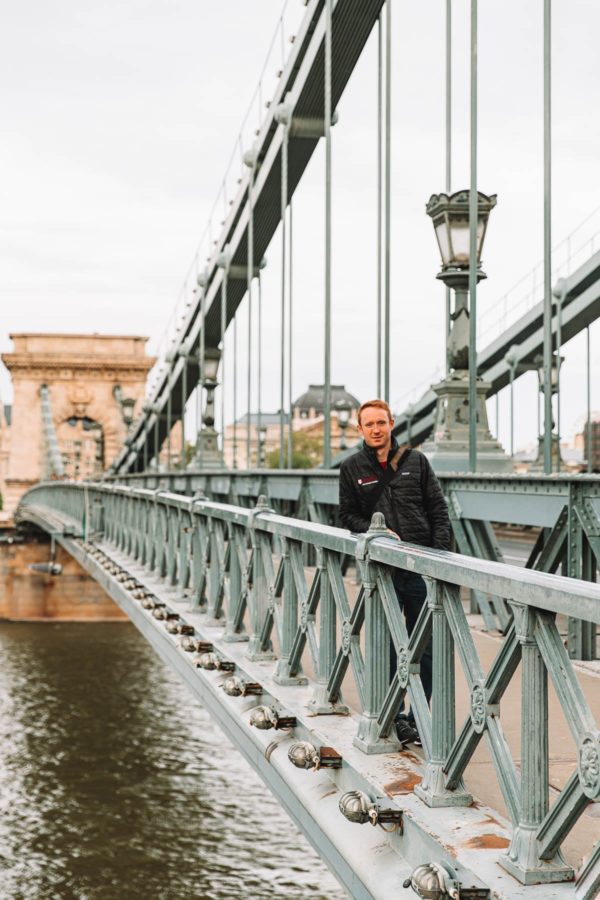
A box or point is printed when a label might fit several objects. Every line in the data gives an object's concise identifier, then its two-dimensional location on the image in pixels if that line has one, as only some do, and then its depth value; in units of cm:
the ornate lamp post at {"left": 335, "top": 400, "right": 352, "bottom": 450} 2265
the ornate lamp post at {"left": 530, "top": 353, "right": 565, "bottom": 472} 1525
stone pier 3822
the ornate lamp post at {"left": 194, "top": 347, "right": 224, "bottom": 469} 1931
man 431
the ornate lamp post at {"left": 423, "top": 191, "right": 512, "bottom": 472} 752
